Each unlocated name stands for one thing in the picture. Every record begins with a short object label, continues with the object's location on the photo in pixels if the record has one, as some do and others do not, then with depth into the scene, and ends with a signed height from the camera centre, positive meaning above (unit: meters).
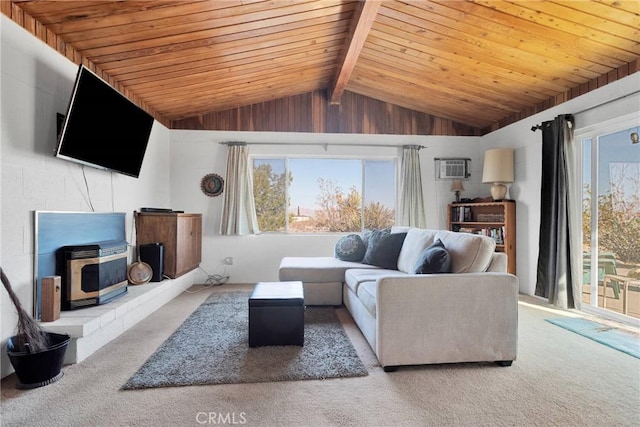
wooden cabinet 3.78 -0.26
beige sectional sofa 2.11 -0.66
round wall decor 4.84 +0.41
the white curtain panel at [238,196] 4.76 +0.23
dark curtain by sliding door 3.50 -0.03
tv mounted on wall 2.37 +0.69
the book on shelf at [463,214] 4.93 +0.01
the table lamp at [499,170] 4.36 +0.60
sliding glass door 3.10 -0.01
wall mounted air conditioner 5.13 +0.71
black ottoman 2.43 -0.79
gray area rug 2.02 -1.00
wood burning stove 2.46 -0.48
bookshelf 4.35 -0.09
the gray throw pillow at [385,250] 3.46 -0.39
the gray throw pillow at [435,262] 2.33 -0.34
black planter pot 1.89 -0.89
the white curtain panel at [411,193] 4.98 +0.31
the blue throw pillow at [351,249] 3.80 -0.41
